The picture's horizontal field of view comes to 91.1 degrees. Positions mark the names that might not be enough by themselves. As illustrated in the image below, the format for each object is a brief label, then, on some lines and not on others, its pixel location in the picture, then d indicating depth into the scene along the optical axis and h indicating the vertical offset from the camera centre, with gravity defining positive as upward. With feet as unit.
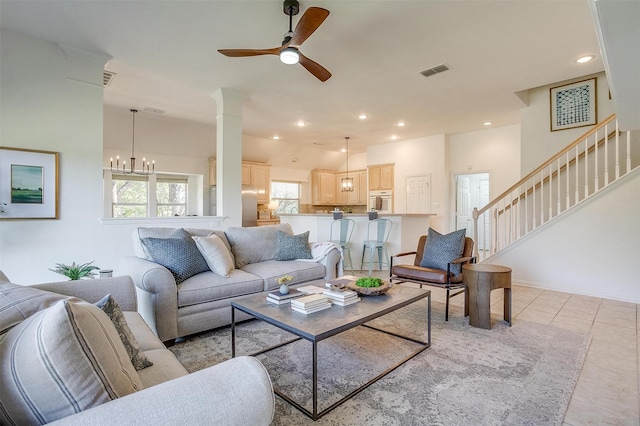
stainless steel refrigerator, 25.22 +0.66
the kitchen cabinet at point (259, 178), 26.66 +3.01
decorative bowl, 7.62 -1.89
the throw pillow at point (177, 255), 8.93 -1.26
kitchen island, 18.93 -1.13
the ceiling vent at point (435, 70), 12.86 +6.01
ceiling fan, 7.67 +4.78
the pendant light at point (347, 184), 29.14 +2.68
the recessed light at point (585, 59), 12.16 +6.08
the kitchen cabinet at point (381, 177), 27.32 +3.20
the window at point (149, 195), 22.85 +1.29
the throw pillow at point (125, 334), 4.15 -1.64
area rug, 5.57 -3.52
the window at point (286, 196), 30.76 +1.70
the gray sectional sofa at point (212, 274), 8.05 -1.94
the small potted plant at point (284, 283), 7.33 -1.72
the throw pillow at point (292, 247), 12.17 -1.37
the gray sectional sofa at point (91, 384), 2.29 -1.40
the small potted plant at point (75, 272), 7.91 -1.58
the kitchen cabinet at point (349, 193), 31.76 +2.06
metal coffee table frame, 5.56 -2.09
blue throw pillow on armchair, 10.74 -1.31
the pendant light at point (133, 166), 19.84 +3.22
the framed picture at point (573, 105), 15.17 +5.45
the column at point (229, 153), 14.96 +2.86
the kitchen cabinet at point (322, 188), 32.35 +2.62
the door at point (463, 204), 24.62 +0.73
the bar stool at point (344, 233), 18.53 -1.20
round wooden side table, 9.43 -2.34
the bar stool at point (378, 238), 17.39 -1.52
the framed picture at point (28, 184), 10.22 +0.92
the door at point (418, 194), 24.97 +1.56
